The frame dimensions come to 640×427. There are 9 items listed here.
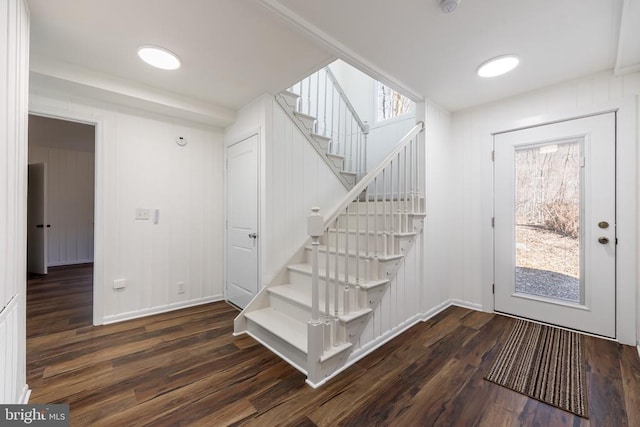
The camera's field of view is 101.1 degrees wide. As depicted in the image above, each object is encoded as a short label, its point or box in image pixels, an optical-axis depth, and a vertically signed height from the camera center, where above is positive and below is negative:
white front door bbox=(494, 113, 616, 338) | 2.32 -0.09
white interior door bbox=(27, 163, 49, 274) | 4.88 -0.14
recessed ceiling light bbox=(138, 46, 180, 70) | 2.06 +1.28
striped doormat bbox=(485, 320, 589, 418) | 1.62 -1.11
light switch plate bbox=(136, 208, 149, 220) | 2.89 +0.00
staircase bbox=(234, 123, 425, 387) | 1.86 -0.64
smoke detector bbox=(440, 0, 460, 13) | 1.51 +1.21
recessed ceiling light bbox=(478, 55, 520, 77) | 2.12 +1.25
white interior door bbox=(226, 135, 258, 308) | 2.92 -0.09
